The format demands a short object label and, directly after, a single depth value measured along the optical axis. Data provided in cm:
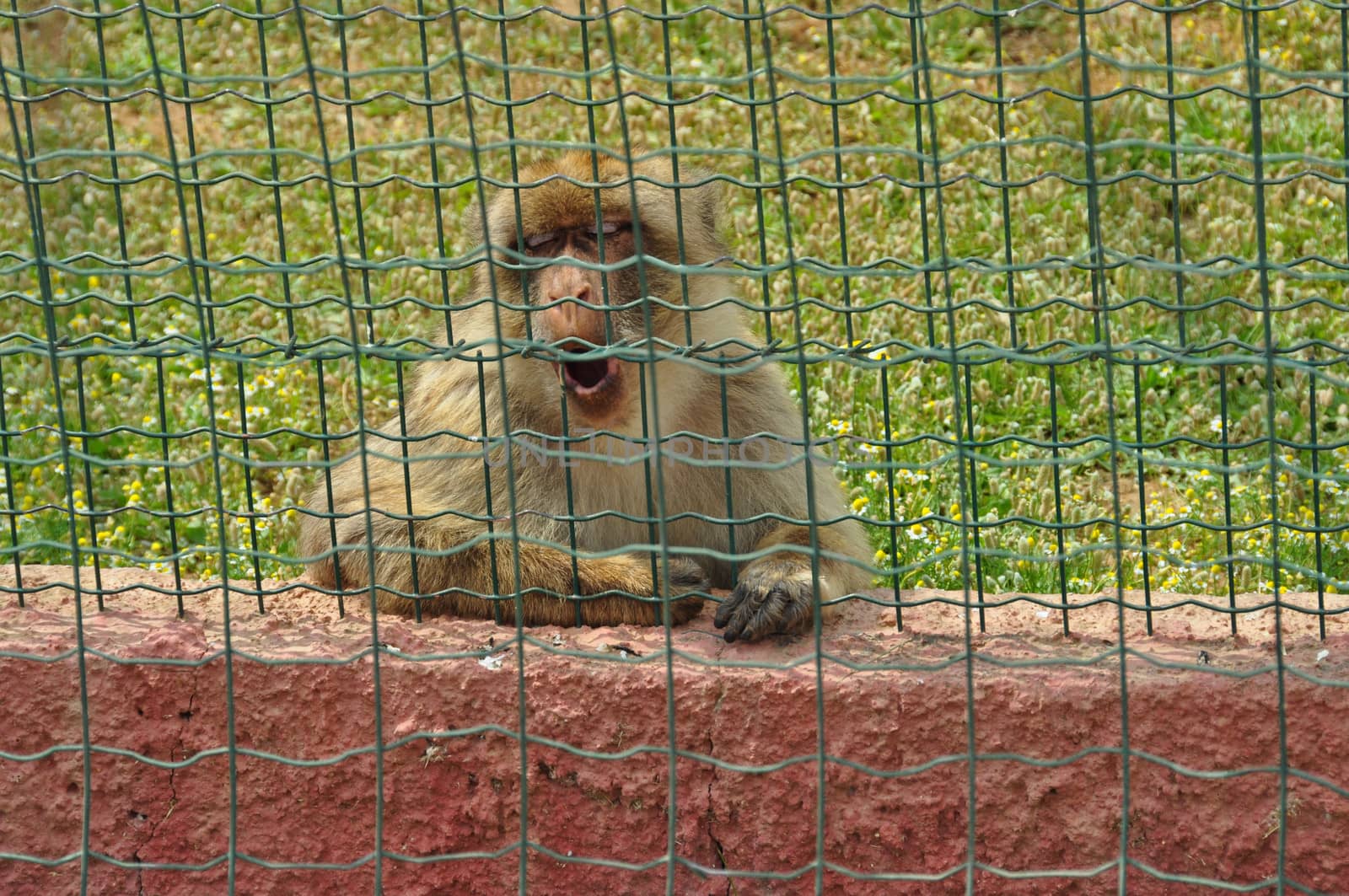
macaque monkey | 737
